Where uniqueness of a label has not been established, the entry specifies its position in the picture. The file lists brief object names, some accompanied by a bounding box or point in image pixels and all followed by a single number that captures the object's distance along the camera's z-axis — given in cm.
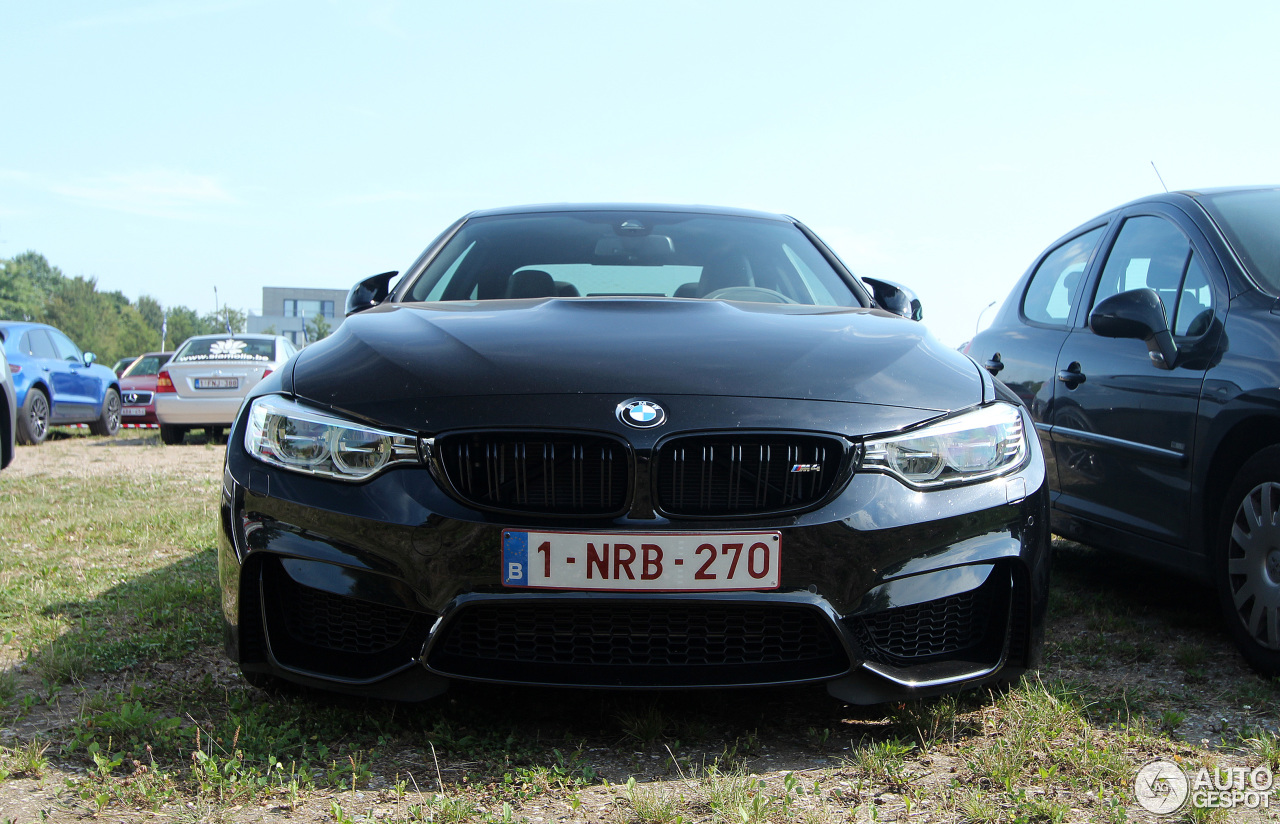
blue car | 1289
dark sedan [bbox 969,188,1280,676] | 312
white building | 10562
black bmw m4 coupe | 226
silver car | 1312
